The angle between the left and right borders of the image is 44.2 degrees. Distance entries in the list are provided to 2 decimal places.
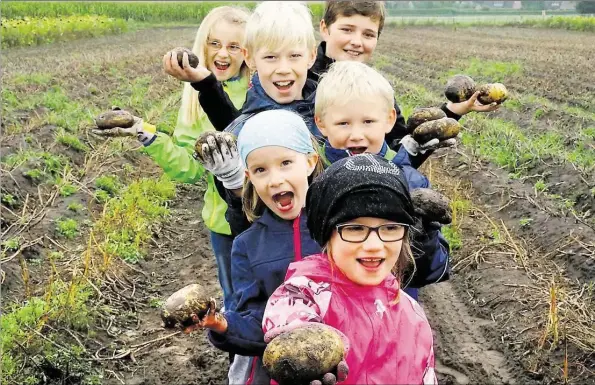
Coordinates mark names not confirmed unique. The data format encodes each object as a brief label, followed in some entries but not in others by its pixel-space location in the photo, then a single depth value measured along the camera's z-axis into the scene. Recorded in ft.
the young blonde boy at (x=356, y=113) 7.77
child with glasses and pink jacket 5.98
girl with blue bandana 7.10
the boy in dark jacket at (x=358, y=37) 9.73
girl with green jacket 9.20
